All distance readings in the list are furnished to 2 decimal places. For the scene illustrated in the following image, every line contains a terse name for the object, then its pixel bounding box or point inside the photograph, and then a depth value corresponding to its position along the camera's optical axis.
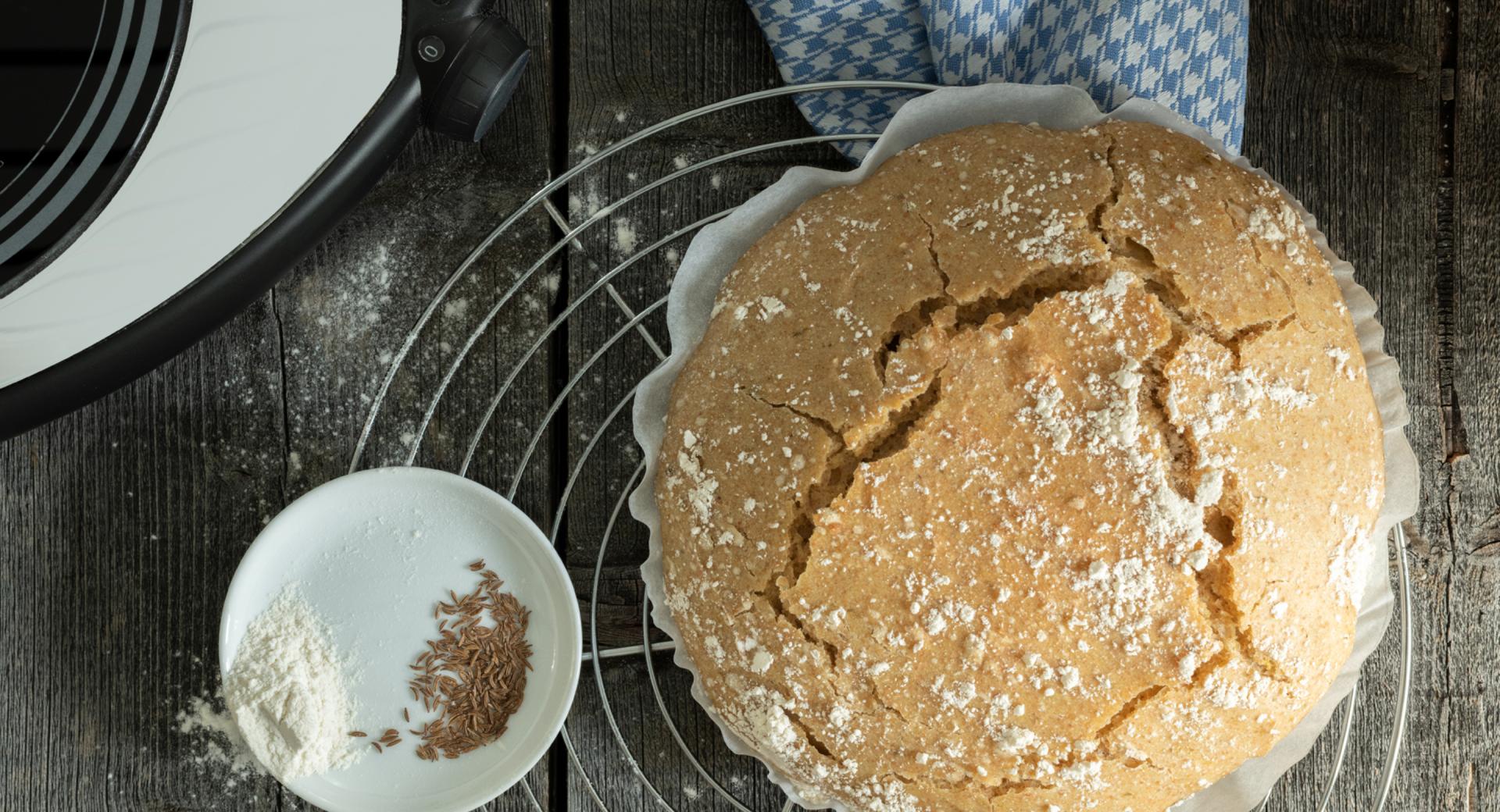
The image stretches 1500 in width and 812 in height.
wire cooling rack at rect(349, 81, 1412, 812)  1.01
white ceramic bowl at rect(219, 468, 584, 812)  0.97
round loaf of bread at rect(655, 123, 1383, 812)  0.89
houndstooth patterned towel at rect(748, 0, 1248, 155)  0.96
